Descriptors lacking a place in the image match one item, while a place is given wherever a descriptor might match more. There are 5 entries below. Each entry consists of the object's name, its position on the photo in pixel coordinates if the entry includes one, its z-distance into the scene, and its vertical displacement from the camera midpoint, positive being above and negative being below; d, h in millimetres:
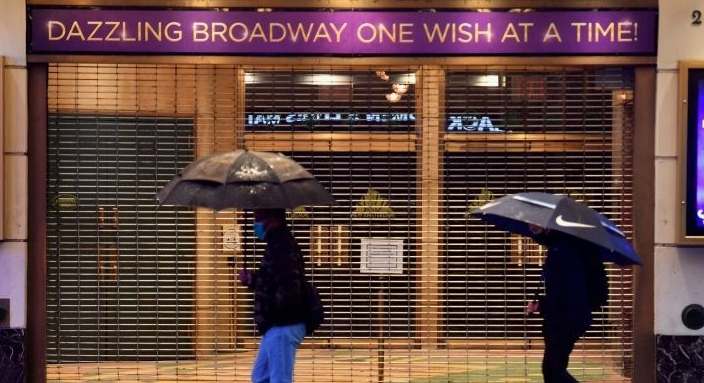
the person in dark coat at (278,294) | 15172 -690
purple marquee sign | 19844 +1300
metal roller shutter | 20359 -218
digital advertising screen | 19359 +252
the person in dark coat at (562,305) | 15844 -785
